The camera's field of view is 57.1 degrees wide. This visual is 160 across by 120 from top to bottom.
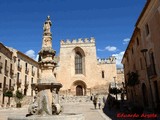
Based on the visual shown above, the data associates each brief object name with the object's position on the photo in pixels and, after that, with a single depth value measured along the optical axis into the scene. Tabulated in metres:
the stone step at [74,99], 24.53
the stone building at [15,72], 21.22
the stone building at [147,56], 11.08
